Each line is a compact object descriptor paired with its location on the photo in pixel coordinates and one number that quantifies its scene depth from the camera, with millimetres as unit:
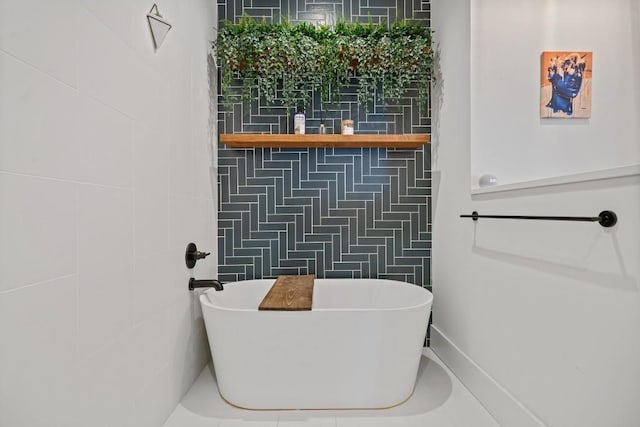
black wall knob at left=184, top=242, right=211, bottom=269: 1923
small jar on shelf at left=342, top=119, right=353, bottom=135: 2436
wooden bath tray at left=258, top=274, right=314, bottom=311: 1701
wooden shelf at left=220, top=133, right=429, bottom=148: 2359
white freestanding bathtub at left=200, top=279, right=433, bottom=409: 1695
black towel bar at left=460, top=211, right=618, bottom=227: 1041
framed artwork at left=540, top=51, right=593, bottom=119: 1812
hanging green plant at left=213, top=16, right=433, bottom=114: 2305
